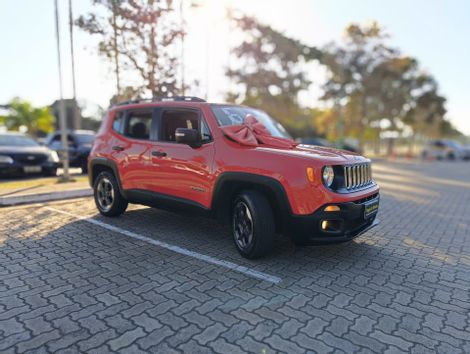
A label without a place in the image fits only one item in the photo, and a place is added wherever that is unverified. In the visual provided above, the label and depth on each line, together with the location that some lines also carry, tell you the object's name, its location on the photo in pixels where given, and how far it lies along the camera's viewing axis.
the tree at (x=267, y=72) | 25.33
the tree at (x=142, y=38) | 9.70
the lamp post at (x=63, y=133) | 9.39
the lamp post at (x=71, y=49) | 9.57
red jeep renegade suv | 3.63
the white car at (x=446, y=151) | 29.28
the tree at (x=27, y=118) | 53.25
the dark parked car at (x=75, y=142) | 12.42
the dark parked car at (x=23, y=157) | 9.71
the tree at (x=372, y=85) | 28.33
